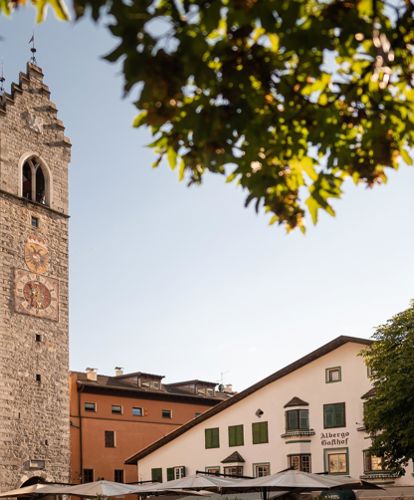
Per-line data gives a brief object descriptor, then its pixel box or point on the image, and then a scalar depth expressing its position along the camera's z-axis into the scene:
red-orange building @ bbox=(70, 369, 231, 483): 51.00
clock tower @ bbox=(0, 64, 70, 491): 39.41
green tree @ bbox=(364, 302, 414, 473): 28.58
